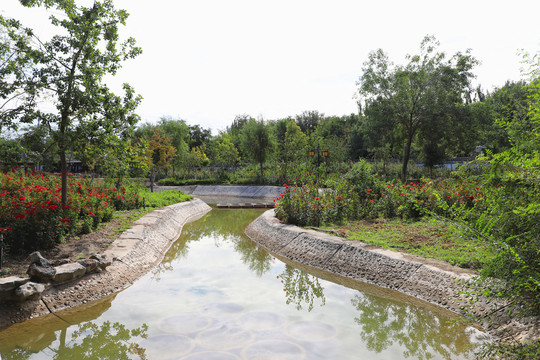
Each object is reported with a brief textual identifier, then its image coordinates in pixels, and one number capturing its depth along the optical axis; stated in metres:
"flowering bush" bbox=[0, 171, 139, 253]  6.84
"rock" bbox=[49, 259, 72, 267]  6.25
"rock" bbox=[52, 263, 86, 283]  5.93
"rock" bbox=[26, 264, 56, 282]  5.57
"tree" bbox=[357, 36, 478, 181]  22.30
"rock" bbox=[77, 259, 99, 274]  6.48
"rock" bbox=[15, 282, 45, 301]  5.09
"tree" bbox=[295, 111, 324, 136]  58.59
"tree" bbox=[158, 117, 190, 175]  46.59
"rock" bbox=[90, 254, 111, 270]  6.83
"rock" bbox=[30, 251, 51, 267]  5.73
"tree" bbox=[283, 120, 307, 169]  29.39
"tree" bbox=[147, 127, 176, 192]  30.38
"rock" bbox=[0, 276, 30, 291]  5.02
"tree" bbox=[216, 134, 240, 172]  34.47
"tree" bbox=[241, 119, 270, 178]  30.52
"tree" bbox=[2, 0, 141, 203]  7.59
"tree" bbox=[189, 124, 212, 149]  61.42
